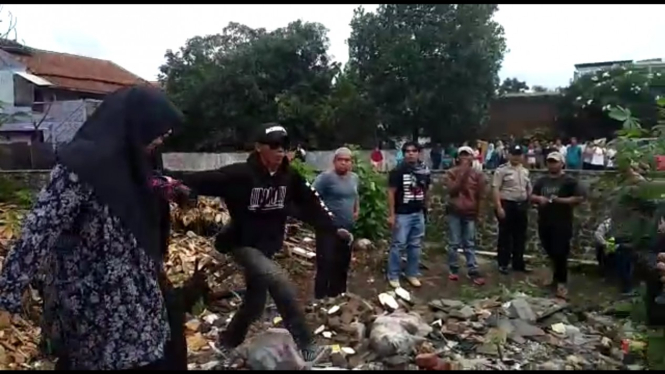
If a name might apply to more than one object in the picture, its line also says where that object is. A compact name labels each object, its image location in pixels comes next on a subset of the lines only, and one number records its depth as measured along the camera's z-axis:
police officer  7.90
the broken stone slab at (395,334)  4.61
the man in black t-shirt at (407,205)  7.07
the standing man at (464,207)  7.79
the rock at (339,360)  4.49
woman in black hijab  2.39
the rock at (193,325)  5.26
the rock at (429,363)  4.34
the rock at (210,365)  4.27
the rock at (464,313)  5.82
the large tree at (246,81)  24.92
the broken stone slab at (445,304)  6.14
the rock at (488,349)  4.98
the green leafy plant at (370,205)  9.03
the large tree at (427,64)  25.03
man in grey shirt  6.11
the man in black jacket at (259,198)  4.04
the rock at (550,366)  4.73
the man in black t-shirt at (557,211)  7.32
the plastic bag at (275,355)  3.98
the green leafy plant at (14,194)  8.17
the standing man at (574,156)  15.40
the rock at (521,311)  5.74
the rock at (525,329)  5.45
